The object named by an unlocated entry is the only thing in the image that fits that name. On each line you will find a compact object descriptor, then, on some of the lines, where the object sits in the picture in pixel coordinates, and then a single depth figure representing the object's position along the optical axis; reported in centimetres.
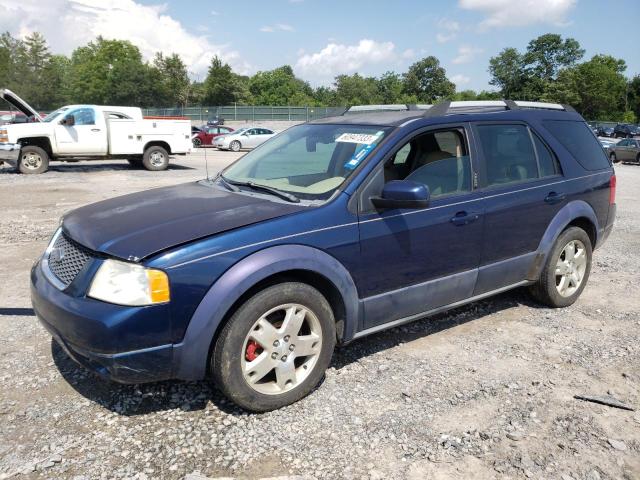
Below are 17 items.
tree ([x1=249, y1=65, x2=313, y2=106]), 9344
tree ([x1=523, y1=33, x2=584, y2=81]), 9525
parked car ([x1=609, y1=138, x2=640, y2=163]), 2675
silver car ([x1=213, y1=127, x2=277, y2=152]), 2927
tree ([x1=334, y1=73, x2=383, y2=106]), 10338
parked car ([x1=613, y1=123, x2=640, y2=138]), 5262
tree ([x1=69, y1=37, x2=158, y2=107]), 7506
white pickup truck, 1520
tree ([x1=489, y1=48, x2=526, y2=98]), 9712
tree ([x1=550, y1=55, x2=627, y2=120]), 8019
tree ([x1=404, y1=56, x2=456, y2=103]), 10444
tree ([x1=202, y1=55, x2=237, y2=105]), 7106
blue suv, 282
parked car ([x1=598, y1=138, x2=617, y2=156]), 2901
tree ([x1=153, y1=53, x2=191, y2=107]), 7575
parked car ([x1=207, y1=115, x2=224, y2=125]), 4622
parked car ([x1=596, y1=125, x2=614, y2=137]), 5541
